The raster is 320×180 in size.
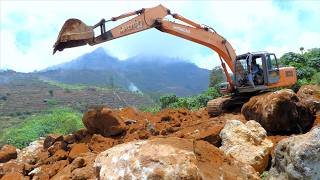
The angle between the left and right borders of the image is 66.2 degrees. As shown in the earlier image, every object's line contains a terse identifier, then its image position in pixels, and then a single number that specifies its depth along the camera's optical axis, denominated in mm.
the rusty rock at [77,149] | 6160
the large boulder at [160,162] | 3456
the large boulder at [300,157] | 4290
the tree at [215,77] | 21603
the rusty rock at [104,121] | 6973
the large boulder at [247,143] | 5255
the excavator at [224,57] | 7826
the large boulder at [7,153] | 7265
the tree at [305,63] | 13684
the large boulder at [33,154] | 6895
